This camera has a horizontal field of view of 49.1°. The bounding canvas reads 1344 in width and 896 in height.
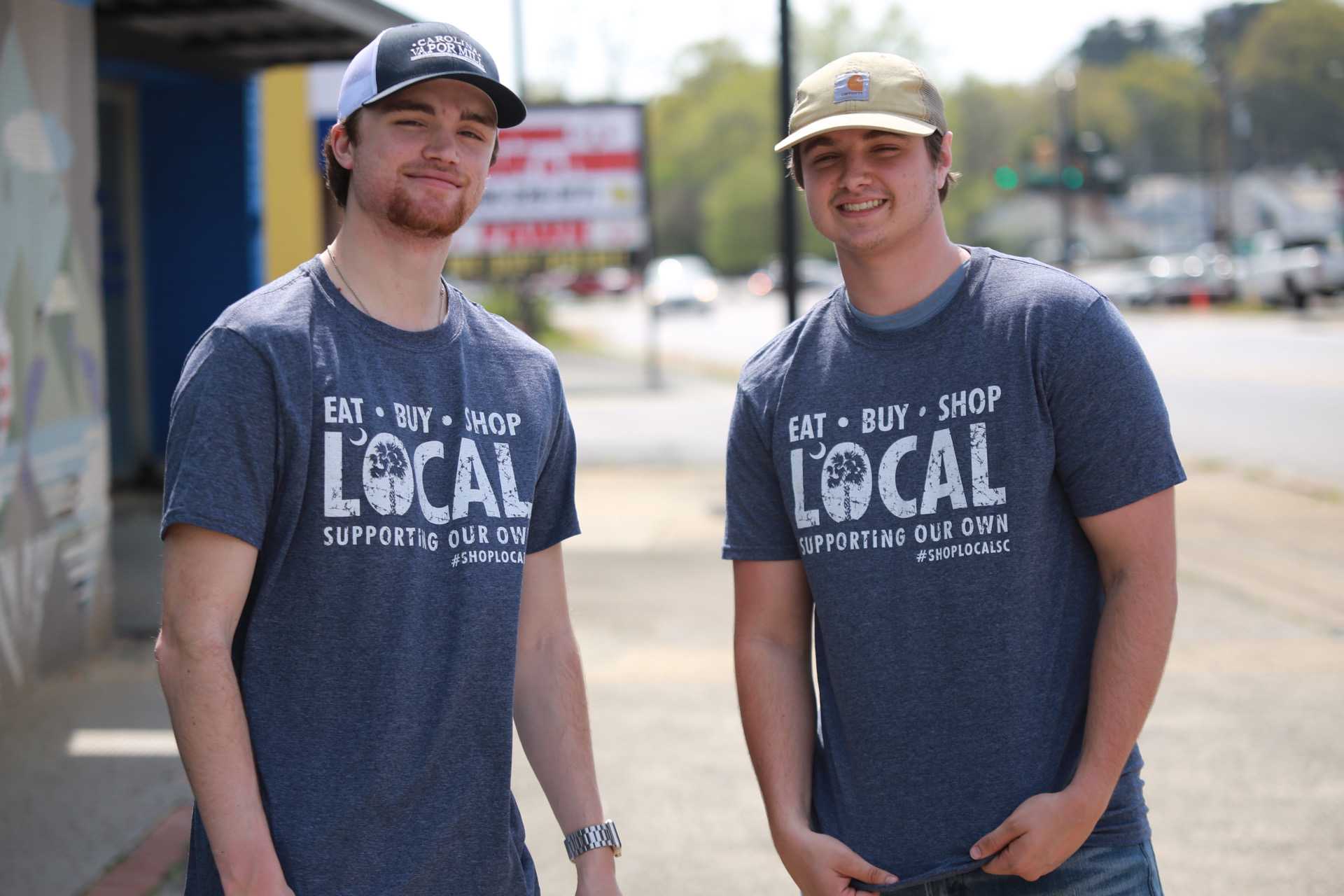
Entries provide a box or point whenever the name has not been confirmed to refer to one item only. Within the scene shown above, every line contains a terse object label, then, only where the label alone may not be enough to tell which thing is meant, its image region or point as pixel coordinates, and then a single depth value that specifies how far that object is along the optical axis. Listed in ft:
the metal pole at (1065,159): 148.87
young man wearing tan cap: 7.56
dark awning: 27.27
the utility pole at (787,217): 32.78
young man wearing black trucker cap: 6.78
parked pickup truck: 117.29
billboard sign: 59.98
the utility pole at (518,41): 91.56
